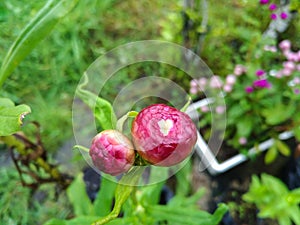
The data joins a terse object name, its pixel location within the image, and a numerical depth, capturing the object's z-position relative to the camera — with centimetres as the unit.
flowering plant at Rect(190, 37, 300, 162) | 36
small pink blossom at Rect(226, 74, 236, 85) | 37
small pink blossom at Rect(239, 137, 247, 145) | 38
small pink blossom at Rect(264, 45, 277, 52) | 38
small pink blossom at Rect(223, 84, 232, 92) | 37
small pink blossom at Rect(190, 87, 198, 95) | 39
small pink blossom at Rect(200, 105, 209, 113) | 39
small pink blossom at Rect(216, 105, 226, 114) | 37
